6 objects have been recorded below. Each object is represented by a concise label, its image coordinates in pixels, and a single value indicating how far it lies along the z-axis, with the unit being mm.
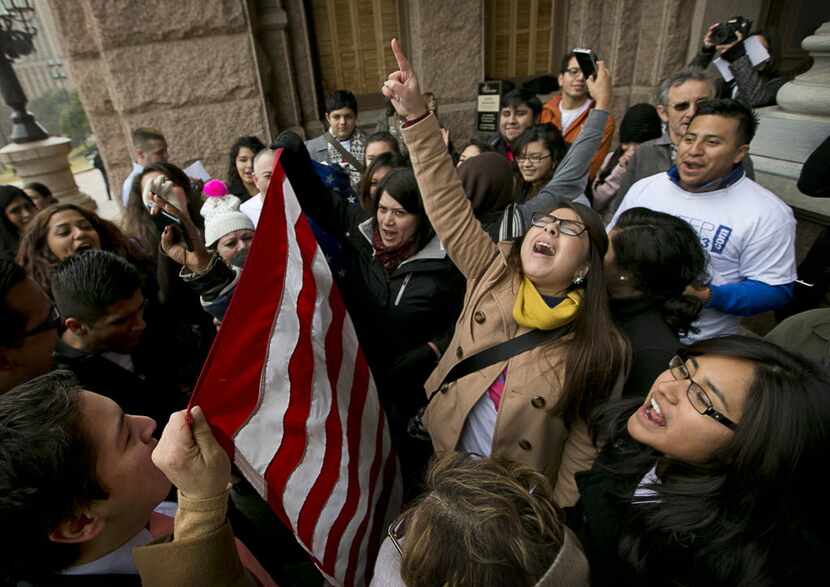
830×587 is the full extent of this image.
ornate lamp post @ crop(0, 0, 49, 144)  5359
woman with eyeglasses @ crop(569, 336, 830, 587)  909
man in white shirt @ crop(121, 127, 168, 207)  3438
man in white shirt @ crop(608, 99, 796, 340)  1871
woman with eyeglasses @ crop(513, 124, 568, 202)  2723
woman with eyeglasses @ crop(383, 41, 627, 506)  1421
